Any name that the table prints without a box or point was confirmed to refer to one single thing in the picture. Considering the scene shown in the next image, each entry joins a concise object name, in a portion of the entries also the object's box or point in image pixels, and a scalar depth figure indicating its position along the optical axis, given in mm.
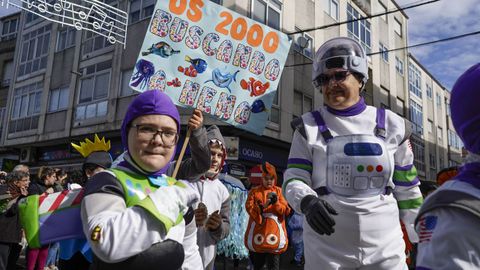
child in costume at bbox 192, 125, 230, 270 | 3599
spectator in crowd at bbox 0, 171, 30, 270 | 5684
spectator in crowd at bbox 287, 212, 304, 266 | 8727
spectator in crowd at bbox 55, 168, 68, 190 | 7629
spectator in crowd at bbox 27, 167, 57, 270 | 6520
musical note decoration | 9969
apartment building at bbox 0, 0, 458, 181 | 16141
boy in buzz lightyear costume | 1501
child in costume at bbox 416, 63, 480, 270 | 1152
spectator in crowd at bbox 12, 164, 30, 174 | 6118
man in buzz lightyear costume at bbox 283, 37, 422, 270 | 2283
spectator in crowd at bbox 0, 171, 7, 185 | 8078
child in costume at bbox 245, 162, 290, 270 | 6266
